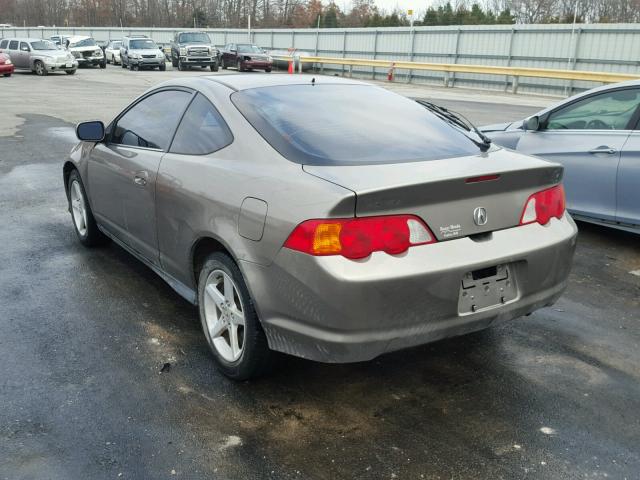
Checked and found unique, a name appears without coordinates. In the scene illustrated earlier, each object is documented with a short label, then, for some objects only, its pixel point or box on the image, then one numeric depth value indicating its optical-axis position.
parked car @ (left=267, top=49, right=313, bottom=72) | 37.13
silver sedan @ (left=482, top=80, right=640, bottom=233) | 5.76
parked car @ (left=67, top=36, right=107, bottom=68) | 37.56
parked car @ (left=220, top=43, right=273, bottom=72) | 35.12
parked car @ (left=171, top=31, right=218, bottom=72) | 34.94
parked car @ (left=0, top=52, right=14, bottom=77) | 28.22
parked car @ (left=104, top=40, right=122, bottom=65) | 41.47
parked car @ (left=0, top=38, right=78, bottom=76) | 30.19
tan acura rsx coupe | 2.85
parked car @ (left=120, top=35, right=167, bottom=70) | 35.46
